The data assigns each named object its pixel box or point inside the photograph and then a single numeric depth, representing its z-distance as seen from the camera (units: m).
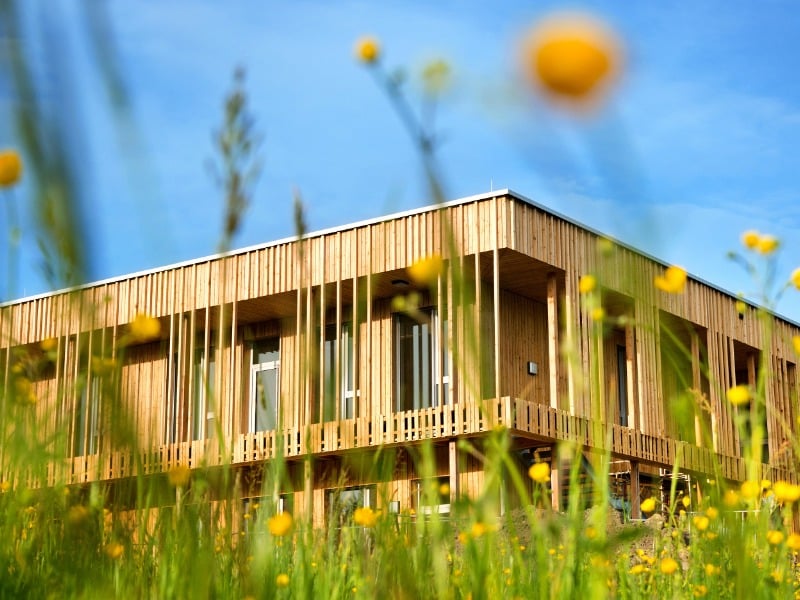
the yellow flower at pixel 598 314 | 6.87
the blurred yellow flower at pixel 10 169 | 6.32
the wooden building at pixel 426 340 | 42.62
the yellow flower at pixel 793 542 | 9.88
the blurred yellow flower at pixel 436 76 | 4.36
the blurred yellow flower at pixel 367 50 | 5.35
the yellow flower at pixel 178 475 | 7.13
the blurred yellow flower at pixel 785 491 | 9.06
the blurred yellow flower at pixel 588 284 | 6.51
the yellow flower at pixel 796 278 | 9.23
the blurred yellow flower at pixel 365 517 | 9.33
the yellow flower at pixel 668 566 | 10.11
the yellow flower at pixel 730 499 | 6.86
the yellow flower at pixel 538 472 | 7.78
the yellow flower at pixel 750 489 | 7.90
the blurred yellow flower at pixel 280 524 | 7.86
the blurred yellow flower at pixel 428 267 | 6.29
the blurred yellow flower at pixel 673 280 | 6.97
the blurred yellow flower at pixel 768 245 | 9.20
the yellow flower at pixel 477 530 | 6.85
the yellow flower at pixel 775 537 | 10.48
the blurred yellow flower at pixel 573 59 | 3.00
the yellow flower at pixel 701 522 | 10.80
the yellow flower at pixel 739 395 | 8.09
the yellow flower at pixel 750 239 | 9.51
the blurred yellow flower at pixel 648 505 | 12.81
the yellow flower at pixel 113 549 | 7.52
